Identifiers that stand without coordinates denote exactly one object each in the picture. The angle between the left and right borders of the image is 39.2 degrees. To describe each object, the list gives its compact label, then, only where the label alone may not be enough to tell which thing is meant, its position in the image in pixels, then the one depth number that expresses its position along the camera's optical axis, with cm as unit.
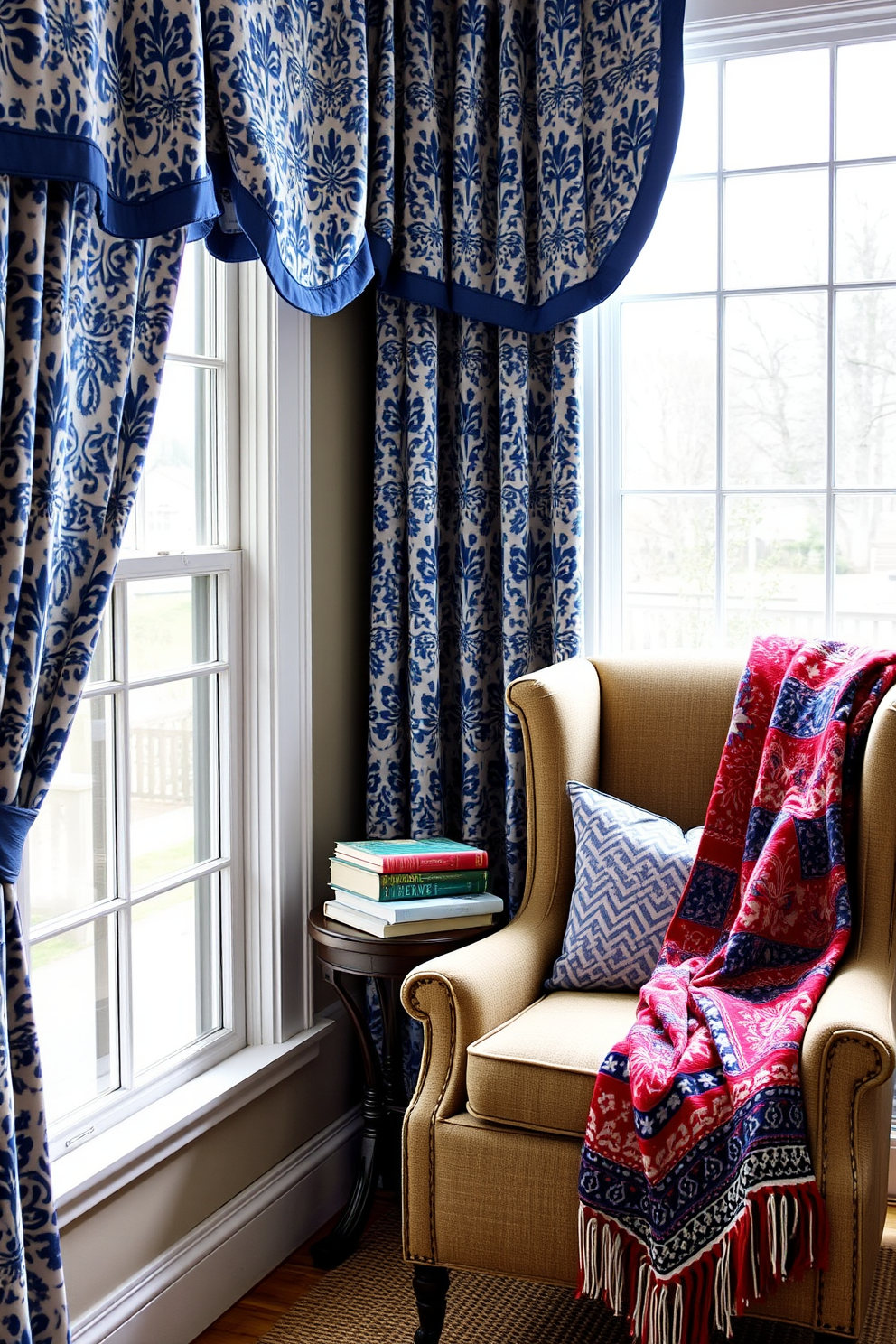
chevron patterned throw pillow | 229
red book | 238
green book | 237
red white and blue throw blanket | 175
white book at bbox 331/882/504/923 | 234
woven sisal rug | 222
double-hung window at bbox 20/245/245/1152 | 205
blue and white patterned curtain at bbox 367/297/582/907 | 272
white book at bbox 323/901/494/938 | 234
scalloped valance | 213
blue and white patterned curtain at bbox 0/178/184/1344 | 162
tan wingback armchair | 175
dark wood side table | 232
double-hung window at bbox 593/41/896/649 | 269
